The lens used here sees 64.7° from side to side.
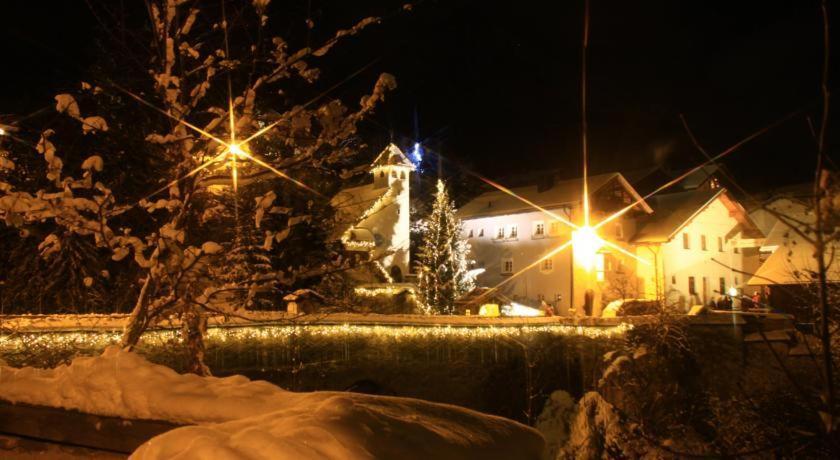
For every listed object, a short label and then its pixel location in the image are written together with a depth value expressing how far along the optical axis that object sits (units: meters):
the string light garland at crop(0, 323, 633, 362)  13.51
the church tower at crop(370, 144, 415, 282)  42.09
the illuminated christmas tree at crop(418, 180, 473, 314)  36.84
